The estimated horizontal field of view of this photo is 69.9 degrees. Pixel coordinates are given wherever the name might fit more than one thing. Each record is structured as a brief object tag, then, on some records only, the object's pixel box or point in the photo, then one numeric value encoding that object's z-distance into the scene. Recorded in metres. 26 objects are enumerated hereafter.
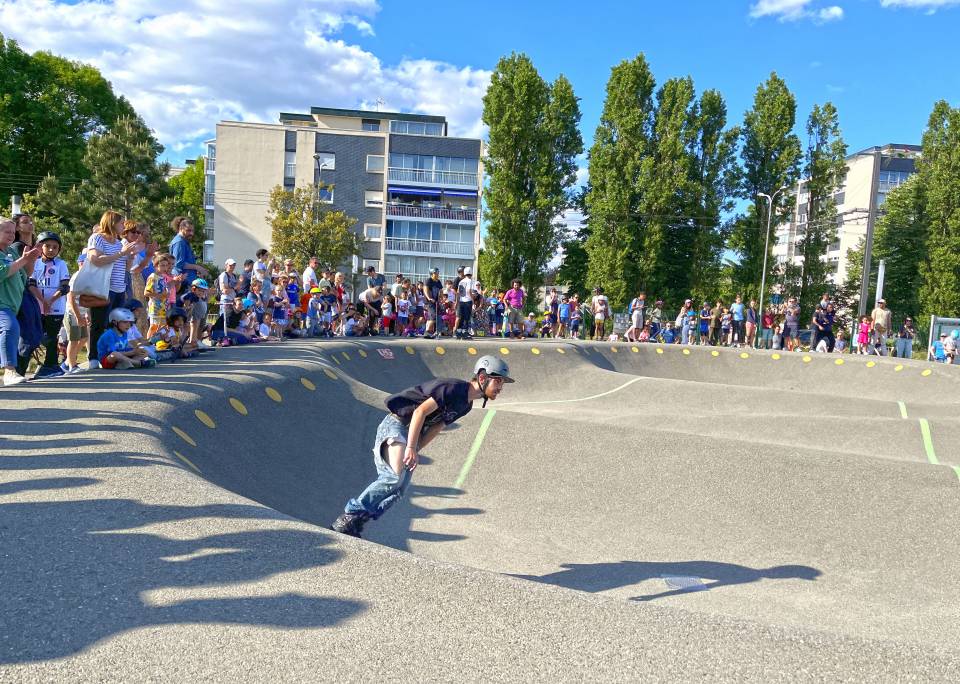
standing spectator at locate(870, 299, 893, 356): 22.36
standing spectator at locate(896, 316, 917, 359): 23.16
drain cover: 5.64
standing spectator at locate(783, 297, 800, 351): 22.95
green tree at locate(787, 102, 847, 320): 32.06
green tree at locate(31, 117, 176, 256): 30.92
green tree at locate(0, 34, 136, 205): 34.50
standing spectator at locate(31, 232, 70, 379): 8.55
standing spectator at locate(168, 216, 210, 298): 10.98
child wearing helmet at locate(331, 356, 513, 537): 4.95
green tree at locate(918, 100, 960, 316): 30.64
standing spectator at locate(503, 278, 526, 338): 23.27
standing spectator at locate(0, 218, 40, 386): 6.81
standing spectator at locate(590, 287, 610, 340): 24.00
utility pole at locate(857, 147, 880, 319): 24.84
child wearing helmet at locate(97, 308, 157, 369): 8.52
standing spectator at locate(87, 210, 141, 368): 8.20
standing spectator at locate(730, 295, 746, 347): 23.50
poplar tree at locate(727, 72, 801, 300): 31.64
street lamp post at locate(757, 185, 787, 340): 31.64
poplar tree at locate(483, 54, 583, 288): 32.47
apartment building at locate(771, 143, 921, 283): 70.19
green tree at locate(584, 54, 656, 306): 31.39
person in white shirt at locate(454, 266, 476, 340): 20.08
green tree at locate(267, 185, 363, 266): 37.91
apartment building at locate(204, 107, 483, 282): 49.62
